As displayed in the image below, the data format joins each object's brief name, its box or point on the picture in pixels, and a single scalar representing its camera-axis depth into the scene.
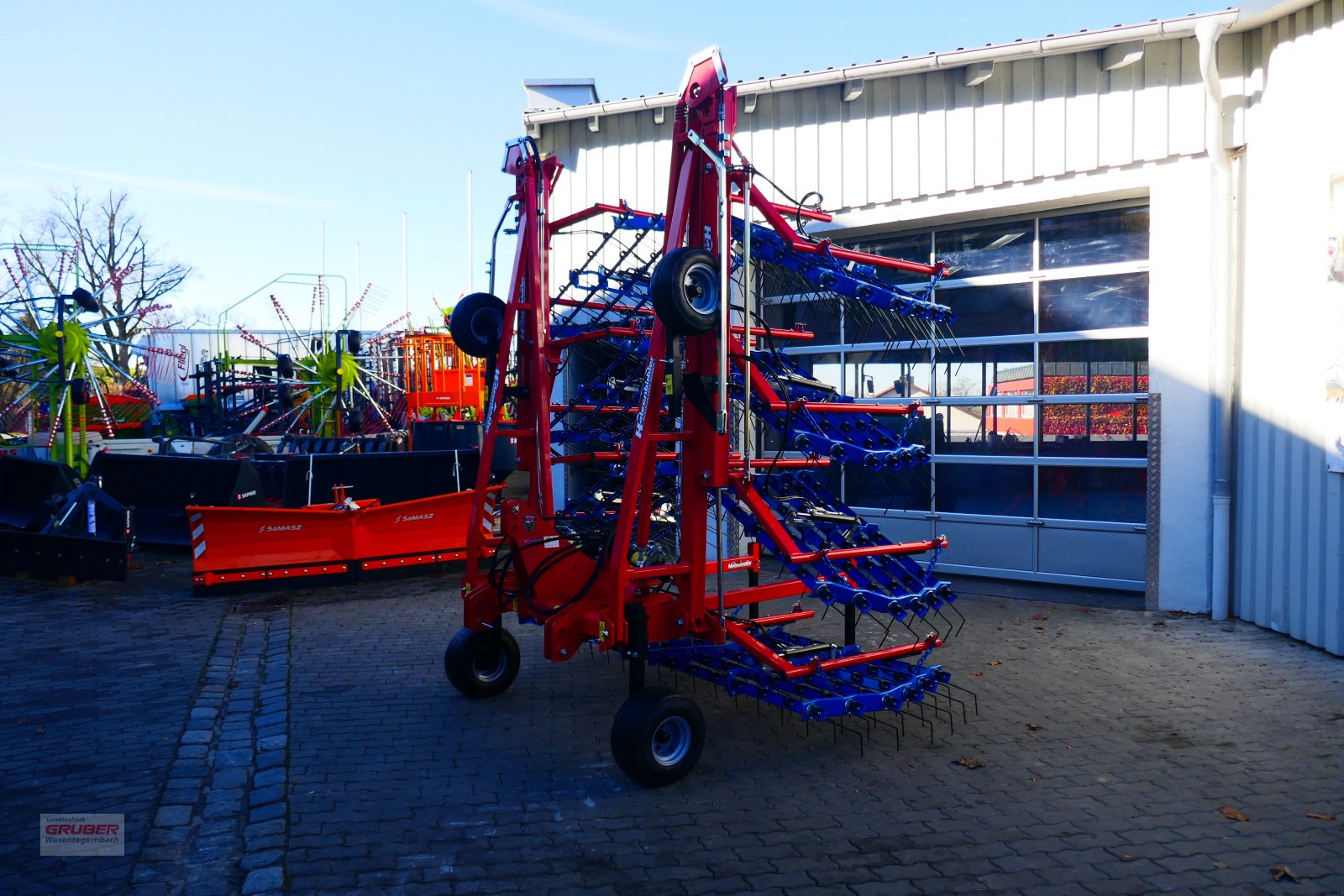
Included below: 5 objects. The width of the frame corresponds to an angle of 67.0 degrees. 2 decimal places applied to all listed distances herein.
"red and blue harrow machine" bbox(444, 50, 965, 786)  5.40
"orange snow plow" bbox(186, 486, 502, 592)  10.30
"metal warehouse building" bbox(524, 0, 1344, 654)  7.71
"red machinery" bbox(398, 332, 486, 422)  19.02
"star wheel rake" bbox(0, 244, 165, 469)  15.08
